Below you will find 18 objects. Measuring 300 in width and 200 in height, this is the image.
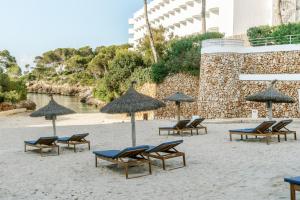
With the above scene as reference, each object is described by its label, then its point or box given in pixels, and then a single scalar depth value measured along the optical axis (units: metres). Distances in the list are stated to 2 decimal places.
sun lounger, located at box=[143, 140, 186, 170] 10.66
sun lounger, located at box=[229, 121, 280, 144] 14.66
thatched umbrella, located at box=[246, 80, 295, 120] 15.78
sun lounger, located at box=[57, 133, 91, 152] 14.61
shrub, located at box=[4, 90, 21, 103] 38.81
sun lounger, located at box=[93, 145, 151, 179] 10.31
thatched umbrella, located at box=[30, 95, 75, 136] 14.75
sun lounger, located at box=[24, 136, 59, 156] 13.86
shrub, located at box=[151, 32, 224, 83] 30.48
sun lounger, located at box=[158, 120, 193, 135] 17.78
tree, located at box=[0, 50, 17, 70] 49.85
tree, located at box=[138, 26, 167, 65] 42.06
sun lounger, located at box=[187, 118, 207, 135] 18.09
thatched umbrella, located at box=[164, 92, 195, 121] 20.20
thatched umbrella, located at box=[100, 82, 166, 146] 11.86
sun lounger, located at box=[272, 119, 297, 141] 15.10
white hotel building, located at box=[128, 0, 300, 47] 42.22
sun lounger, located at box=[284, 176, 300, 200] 7.07
